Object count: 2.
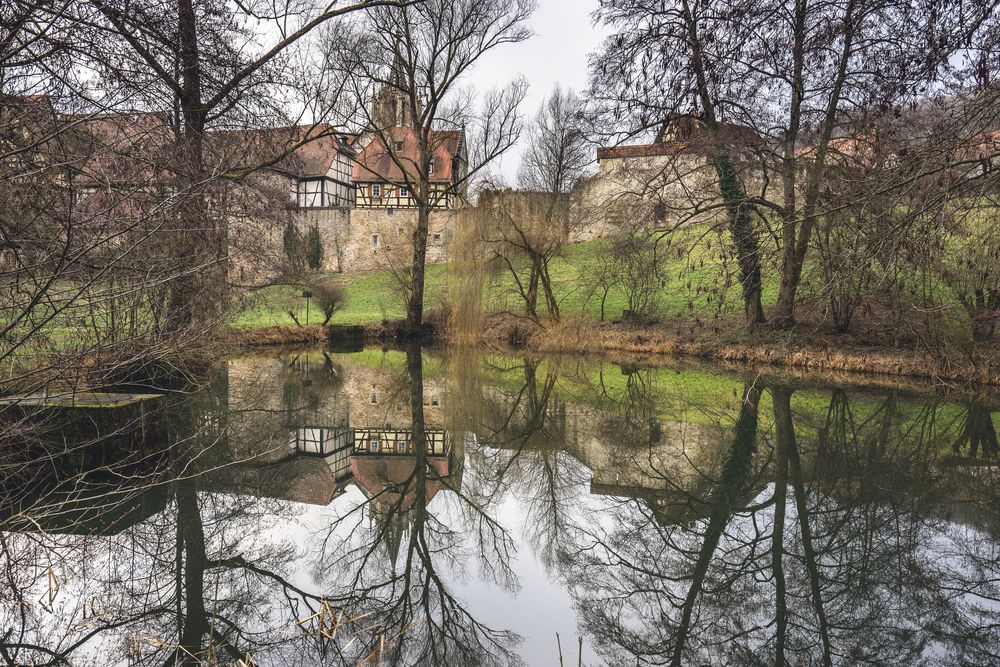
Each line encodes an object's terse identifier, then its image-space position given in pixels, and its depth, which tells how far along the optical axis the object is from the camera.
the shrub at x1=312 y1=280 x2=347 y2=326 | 23.36
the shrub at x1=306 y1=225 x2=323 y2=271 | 37.62
